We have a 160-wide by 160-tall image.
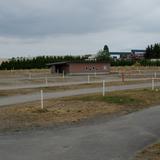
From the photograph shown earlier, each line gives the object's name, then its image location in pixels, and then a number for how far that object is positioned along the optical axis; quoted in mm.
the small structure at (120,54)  103955
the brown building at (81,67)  44030
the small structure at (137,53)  89449
